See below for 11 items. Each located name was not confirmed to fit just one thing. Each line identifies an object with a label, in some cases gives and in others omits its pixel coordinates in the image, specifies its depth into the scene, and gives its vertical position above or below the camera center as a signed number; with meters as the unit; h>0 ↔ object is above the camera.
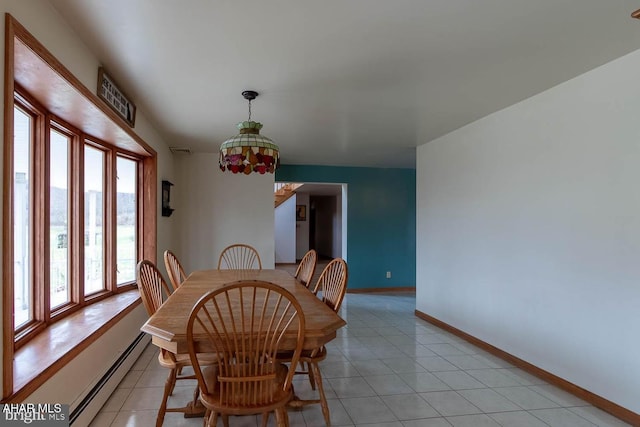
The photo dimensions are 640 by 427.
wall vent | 4.79 +0.89
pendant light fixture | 2.30 +0.39
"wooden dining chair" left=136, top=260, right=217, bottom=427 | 1.97 -0.79
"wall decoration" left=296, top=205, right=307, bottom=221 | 11.03 +0.06
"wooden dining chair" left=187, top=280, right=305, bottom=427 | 1.55 -0.67
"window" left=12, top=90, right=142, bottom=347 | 2.09 -0.03
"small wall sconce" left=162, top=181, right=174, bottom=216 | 4.24 +0.21
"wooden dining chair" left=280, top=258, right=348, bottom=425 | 2.14 -0.57
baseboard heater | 1.92 -1.07
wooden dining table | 1.59 -0.54
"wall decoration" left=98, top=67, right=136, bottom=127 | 2.24 +0.82
